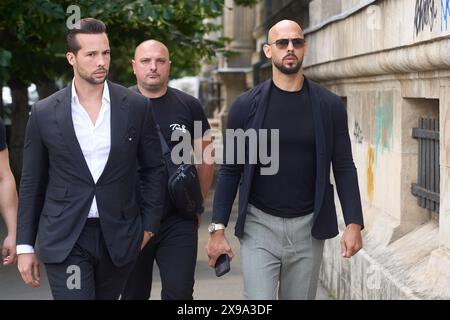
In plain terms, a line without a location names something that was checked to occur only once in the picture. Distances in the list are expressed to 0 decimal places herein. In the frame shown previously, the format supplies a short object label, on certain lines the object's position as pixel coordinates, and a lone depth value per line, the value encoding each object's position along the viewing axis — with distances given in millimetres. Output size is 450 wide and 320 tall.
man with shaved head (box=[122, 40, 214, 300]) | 6695
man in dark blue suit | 5137
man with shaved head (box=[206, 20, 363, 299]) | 5562
